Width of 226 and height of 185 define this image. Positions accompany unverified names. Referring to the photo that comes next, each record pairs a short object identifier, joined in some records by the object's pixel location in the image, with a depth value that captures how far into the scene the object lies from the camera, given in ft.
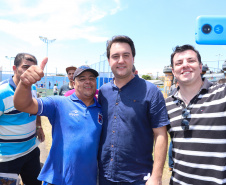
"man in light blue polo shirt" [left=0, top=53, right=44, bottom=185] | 7.48
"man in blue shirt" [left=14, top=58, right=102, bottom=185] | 5.82
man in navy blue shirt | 5.70
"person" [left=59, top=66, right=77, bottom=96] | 16.85
